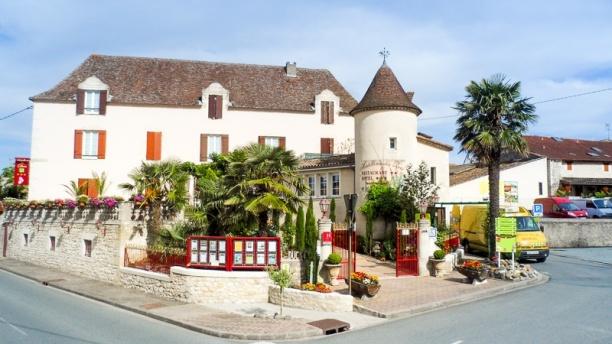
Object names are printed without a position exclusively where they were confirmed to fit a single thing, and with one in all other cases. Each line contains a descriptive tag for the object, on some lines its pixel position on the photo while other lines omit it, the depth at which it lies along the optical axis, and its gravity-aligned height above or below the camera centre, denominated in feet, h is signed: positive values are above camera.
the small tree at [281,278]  44.24 -6.06
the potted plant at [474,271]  56.95 -6.91
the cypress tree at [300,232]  56.29 -2.46
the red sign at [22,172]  99.09 +7.66
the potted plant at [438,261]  62.54 -6.33
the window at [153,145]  105.50 +13.97
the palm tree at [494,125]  67.46 +12.15
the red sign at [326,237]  55.21 -2.94
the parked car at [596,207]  122.51 +1.33
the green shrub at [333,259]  54.34 -5.32
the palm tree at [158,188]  62.44 +2.79
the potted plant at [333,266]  54.39 -6.07
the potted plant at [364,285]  48.65 -7.31
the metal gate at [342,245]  57.72 -4.67
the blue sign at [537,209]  77.51 +0.46
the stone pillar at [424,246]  62.52 -4.44
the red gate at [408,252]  62.58 -5.30
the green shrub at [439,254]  62.59 -5.41
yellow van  75.10 -3.41
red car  119.24 +1.00
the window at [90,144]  102.89 +13.89
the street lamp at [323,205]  56.61 +0.63
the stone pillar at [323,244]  55.01 -3.72
